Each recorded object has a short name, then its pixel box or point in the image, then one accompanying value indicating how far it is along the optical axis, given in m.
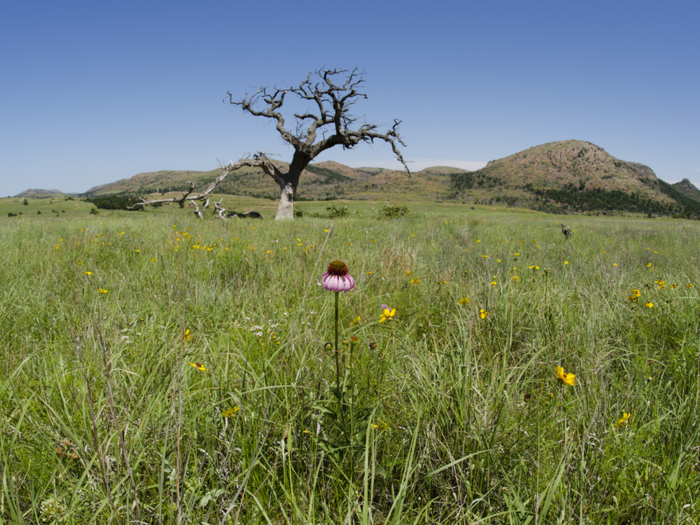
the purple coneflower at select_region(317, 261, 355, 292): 1.22
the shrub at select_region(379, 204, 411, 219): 18.35
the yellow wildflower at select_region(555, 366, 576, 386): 1.26
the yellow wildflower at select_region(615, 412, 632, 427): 1.28
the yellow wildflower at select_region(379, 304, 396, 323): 1.50
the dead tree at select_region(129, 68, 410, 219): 16.58
